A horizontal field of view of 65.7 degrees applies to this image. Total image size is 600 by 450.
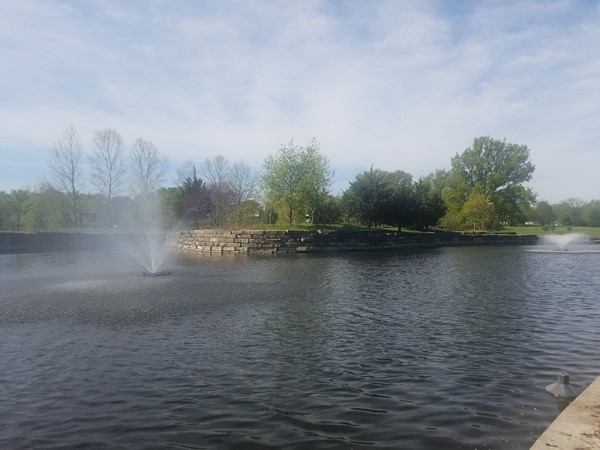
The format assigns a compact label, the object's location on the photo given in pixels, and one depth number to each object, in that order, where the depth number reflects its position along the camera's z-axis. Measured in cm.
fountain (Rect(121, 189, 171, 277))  2526
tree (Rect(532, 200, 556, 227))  9846
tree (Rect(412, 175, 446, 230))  5687
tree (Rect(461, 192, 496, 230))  6625
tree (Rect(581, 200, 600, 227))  9369
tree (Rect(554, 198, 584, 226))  9832
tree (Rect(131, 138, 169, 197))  5888
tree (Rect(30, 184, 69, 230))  5275
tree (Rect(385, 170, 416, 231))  5278
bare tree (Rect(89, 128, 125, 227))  5550
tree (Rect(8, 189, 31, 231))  5258
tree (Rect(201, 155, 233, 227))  4397
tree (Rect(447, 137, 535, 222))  7300
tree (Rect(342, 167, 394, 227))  5150
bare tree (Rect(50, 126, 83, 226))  5369
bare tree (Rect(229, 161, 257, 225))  6473
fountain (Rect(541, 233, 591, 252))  4634
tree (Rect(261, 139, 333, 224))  4981
